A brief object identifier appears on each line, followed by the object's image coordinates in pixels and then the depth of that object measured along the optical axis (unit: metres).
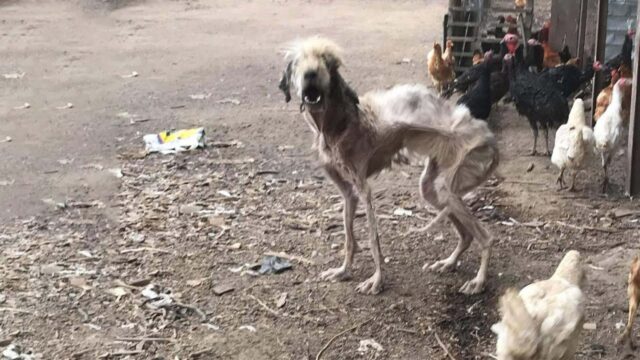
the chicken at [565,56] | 9.95
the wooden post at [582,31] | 10.20
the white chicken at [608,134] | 7.01
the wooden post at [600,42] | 8.27
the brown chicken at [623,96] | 7.36
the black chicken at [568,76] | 8.84
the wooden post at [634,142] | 6.91
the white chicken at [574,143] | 6.80
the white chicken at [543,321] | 3.66
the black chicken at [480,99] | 8.41
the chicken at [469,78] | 9.08
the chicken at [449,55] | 10.11
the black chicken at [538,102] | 7.98
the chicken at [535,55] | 10.03
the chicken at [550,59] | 10.13
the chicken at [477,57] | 10.09
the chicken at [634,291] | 4.46
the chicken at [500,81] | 9.05
